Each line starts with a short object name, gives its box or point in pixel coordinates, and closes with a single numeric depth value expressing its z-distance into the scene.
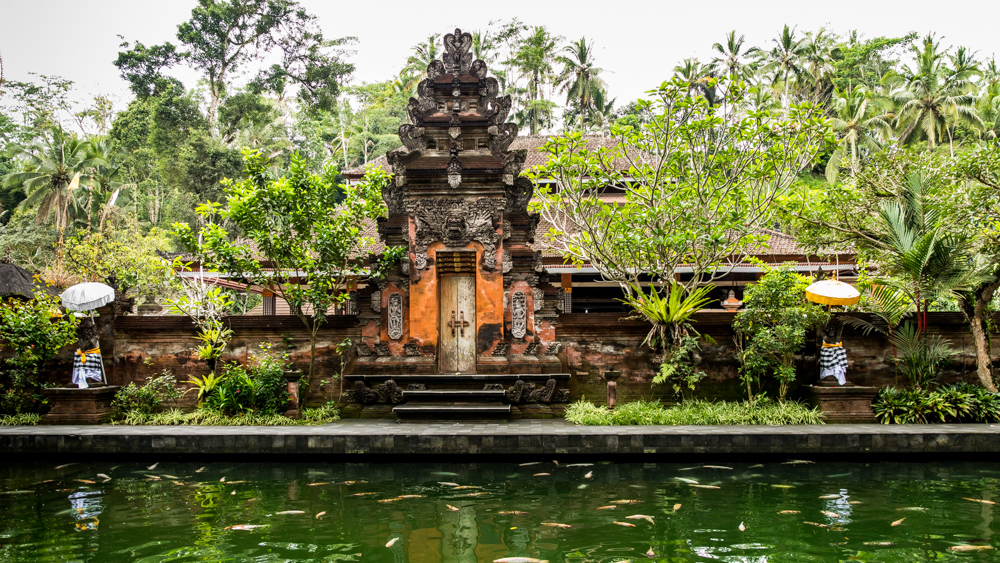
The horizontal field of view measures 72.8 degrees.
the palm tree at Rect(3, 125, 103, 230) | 27.44
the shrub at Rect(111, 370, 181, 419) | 9.76
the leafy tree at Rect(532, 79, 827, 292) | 9.62
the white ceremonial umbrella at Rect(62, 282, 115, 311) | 9.29
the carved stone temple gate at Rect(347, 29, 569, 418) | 10.07
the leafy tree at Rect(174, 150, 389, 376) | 9.50
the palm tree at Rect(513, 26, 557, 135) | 32.56
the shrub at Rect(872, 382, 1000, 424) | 8.95
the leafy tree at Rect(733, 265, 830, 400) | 9.12
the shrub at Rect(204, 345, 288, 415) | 9.42
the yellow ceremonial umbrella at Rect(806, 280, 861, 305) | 8.70
